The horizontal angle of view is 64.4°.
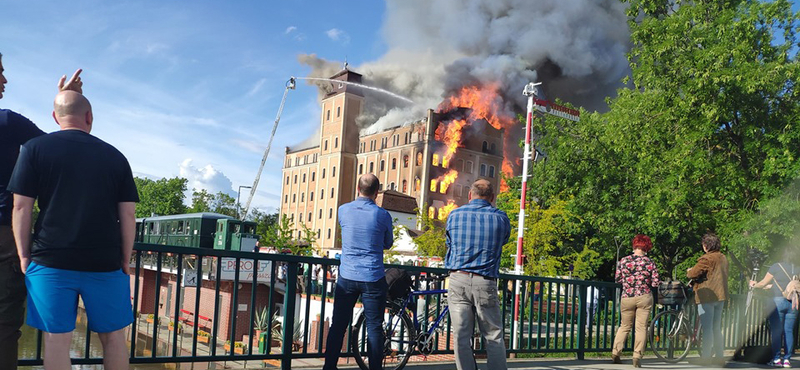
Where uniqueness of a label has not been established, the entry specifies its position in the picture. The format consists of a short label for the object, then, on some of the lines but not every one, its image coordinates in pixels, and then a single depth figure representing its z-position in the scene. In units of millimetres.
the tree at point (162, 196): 104062
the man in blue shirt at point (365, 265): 5707
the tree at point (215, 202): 94750
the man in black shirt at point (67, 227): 3432
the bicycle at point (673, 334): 8867
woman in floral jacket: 8289
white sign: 7816
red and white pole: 25841
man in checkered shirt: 5672
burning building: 86938
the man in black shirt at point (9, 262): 3621
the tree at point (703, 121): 17531
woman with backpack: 9391
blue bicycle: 6668
